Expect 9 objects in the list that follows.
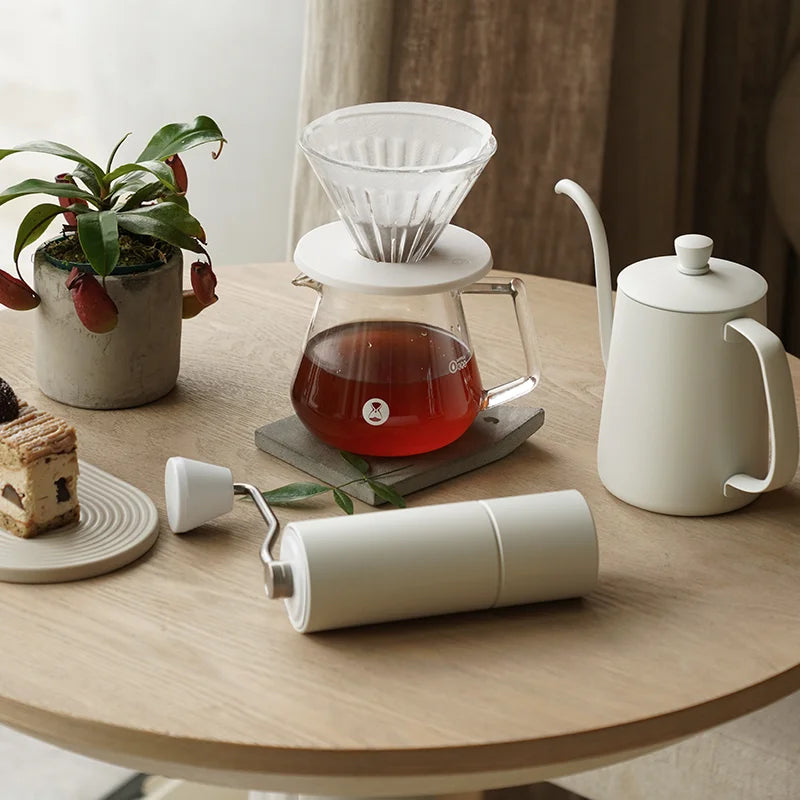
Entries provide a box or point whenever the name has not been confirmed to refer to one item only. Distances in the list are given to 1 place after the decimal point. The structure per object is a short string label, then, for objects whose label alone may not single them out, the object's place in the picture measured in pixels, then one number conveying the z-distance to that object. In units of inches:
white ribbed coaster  51.1
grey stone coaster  54.5
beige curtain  75.2
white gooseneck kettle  52.0
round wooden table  47.3
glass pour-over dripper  53.1
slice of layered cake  51.5
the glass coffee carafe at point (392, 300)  53.2
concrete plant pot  56.6
